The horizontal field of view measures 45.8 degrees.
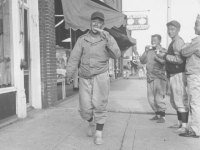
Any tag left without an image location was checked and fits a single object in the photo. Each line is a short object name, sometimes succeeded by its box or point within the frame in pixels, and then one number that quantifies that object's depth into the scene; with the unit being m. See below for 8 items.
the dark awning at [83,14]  6.03
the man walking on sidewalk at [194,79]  3.96
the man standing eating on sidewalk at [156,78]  5.10
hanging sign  18.08
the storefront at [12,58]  4.91
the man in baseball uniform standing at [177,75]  4.26
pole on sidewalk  9.87
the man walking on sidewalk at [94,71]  3.71
